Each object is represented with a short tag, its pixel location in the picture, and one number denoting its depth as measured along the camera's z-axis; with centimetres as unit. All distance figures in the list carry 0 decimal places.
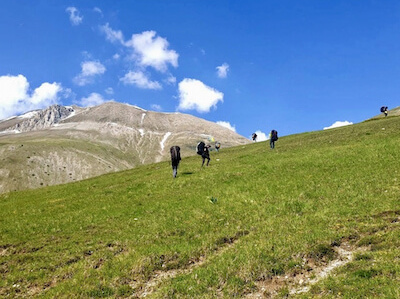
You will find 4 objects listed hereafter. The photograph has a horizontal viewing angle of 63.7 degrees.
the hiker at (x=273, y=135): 5069
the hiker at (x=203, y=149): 3834
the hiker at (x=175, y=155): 3343
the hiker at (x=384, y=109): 7821
